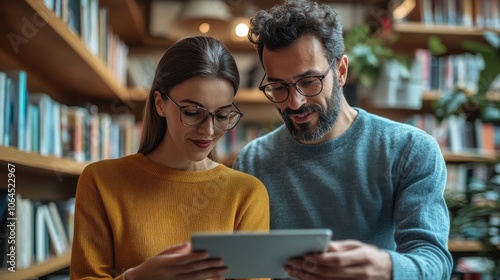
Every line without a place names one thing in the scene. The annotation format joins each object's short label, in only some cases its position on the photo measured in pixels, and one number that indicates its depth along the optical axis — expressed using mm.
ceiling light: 2691
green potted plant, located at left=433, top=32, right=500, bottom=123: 2271
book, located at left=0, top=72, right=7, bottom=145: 1521
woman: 1231
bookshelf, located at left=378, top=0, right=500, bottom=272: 3225
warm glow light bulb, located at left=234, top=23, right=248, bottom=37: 2953
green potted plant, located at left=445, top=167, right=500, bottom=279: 2250
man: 1361
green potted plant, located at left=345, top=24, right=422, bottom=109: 3023
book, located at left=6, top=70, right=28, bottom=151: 1615
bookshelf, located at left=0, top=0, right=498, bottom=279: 1673
